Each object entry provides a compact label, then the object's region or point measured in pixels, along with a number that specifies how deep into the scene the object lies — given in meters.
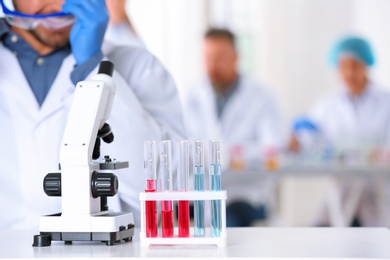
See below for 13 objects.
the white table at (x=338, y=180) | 3.85
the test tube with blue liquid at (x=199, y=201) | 1.64
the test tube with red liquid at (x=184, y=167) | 1.68
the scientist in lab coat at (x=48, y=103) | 2.00
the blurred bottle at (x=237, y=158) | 3.94
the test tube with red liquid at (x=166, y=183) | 1.64
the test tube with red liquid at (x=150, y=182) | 1.64
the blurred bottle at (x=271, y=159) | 3.89
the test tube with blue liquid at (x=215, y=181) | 1.62
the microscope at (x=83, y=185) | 1.64
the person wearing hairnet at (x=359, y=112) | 4.24
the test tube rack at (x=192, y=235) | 1.61
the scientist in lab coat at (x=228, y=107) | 5.00
